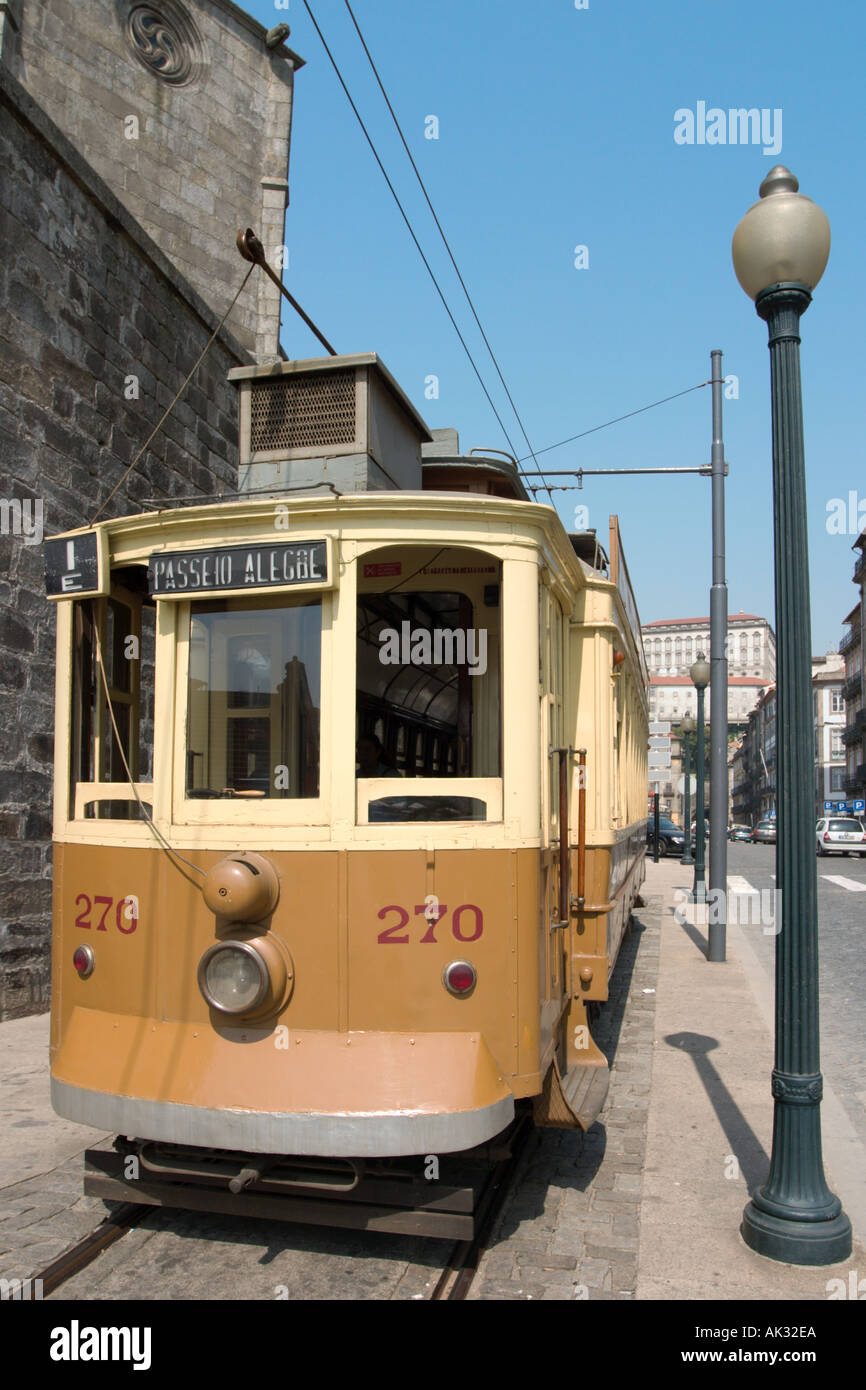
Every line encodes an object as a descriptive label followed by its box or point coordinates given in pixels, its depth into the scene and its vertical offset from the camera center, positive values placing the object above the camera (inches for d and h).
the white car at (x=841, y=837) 1275.8 -86.9
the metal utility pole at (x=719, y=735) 448.8 +13.2
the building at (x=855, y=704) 2541.8 +162.3
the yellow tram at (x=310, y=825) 147.5 -9.2
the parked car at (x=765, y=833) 1955.6 -130.7
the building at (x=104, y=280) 308.7 +169.9
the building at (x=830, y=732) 3068.4 +103.7
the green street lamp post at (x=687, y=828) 966.2 -67.8
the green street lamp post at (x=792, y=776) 159.6 -1.5
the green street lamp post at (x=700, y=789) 612.7 -12.9
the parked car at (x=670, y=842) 1357.0 -98.7
